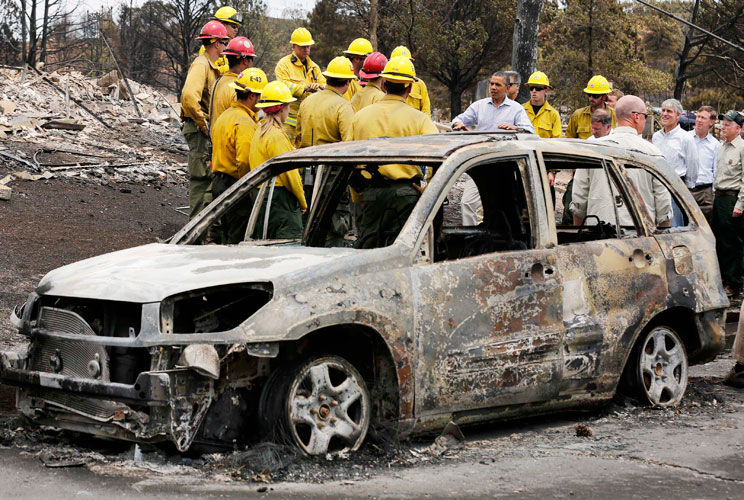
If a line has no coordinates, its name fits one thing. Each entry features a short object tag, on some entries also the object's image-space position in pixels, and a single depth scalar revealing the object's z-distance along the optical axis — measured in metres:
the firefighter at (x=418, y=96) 11.11
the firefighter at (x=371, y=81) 10.24
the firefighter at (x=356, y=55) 11.46
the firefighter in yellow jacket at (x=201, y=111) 10.73
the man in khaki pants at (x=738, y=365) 7.64
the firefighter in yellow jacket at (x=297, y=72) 11.30
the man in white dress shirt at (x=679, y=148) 11.28
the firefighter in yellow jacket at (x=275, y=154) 7.84
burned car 4.80
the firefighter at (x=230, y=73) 10.05
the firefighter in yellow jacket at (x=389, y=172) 7.04
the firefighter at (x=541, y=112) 11.87
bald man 8.22
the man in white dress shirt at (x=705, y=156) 11.59
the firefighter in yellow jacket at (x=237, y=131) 9.05
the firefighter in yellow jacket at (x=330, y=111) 9.73
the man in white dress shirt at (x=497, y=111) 10.71
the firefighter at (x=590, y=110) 11.53
